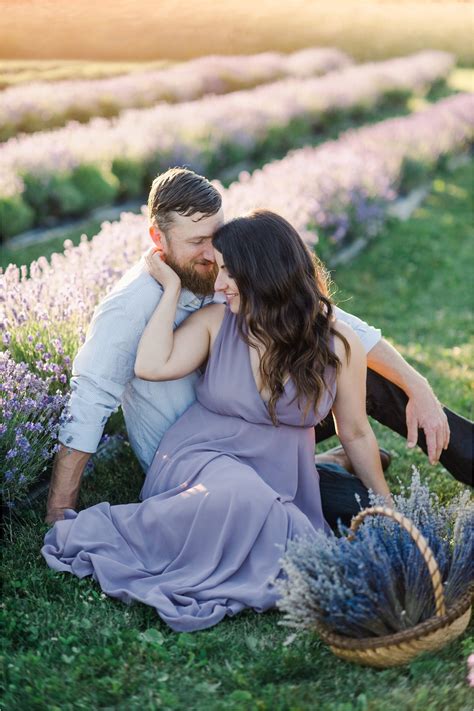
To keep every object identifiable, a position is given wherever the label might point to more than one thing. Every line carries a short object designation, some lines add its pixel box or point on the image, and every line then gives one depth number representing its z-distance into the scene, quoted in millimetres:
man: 3609
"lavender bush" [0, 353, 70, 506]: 3529
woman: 3322
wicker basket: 2754
